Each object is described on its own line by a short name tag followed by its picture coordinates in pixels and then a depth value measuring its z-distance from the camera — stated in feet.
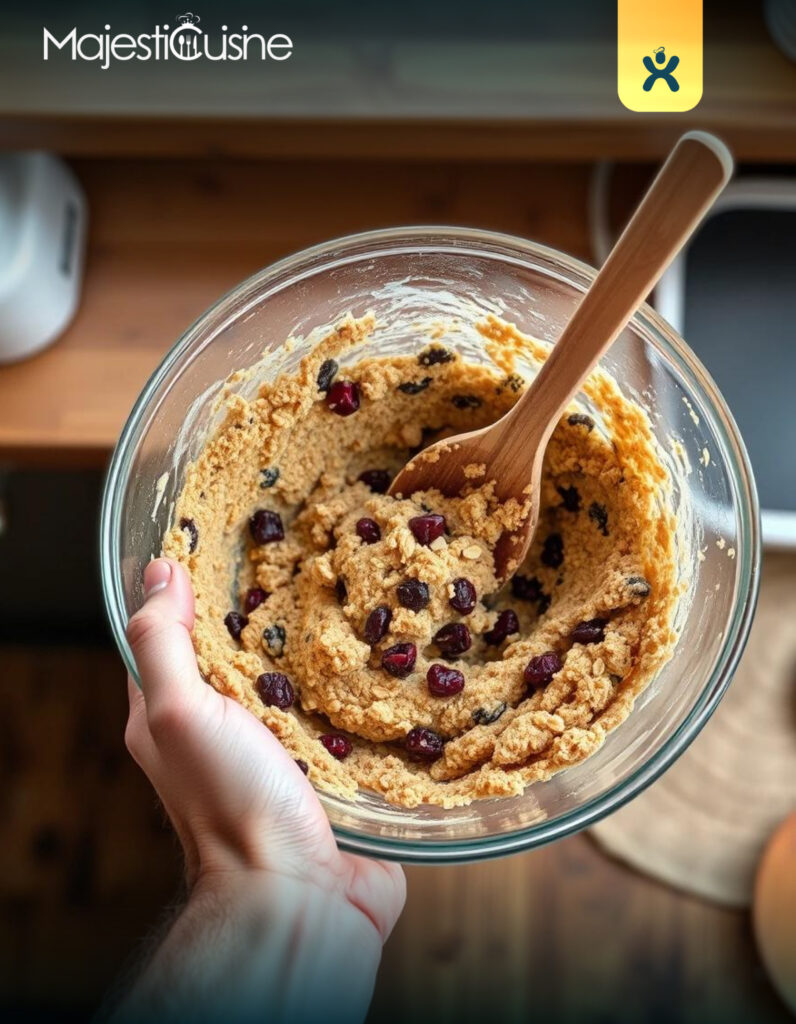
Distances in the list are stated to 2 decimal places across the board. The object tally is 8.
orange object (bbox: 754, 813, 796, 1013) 3.83
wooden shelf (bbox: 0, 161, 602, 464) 3.97
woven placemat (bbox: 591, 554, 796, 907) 4.01
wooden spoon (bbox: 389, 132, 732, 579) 2.14
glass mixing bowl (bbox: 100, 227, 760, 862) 2.57
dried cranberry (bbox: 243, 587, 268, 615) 2.88
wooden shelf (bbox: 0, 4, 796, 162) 3.32
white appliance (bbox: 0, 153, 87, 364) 3.65
